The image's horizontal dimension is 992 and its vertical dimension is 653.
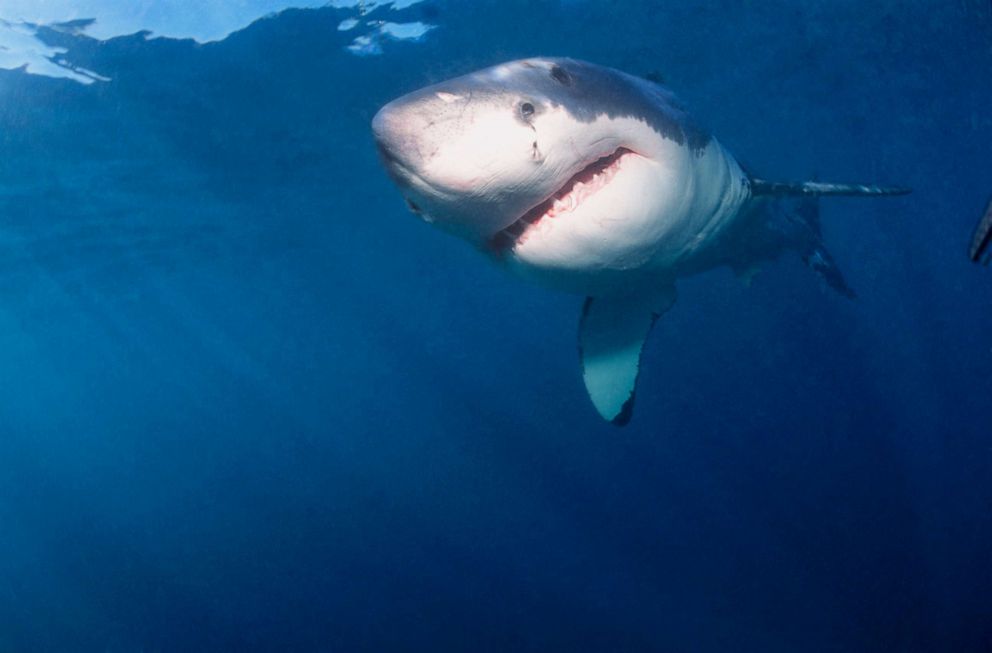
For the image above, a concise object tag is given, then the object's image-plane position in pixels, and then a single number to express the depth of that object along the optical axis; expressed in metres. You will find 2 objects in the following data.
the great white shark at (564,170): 2.03
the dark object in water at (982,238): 1.65
